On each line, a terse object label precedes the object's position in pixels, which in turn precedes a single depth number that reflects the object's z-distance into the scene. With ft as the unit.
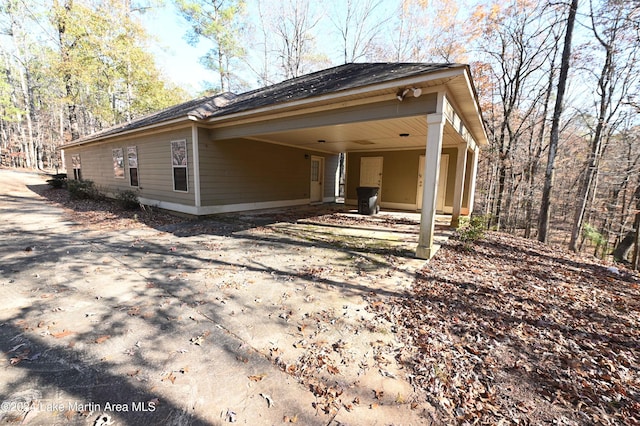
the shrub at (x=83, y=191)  35.21
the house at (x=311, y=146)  14.38
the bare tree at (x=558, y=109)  28.35
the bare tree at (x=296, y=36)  57.16
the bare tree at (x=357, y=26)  53.52
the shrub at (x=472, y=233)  18.54
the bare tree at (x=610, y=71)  28.37
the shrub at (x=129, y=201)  28.12
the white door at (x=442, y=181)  31.94
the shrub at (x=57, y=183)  47.96
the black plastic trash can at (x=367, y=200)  29.53
